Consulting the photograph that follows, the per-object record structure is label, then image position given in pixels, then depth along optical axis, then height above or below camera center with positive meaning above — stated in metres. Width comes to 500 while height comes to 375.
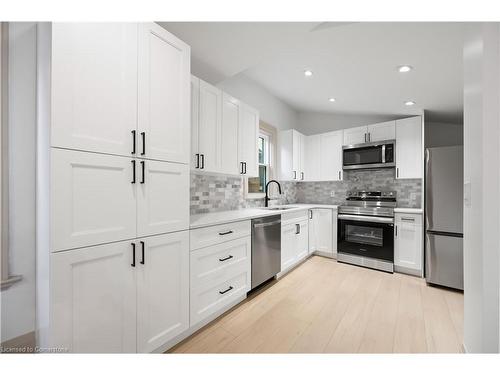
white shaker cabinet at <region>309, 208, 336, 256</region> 3.63 -0.72
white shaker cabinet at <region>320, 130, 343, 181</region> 3.87 +0.59
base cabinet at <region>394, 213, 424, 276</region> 2.92 -0.75
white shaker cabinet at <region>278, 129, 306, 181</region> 3.91 +0.61
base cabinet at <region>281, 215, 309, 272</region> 2.90 -0.77
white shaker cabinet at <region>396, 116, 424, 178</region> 3.18 +0.60
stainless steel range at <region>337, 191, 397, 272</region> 3.08 -0.66
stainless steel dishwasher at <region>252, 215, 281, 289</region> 2.34 -0.69
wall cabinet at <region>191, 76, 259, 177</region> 2.03 +0.60
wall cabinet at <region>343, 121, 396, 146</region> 3.42 +0.91
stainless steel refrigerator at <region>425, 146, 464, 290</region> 2.53 -0.33
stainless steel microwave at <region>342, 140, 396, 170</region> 3.36 +0.54
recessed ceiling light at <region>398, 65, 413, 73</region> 2.29 +1.28
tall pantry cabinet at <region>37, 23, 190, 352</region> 1.01 +0.01
